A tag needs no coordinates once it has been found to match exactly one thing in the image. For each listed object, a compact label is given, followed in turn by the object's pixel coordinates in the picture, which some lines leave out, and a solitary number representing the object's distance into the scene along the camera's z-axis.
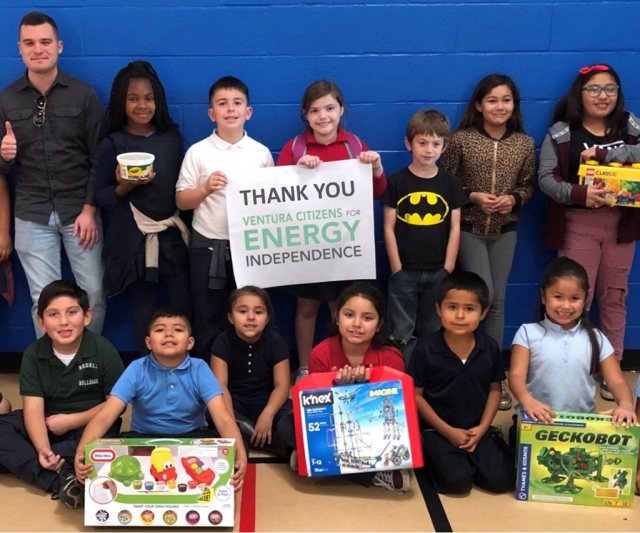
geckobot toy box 2.72
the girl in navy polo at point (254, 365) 3.21
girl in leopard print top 3.61
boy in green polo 2.92
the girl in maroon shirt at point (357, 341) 3.11
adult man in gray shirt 3.57
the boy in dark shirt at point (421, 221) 3.52
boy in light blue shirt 2.89
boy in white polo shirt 3.44
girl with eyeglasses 3.56
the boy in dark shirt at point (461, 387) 2.95
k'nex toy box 2.79
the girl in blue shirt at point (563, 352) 2.97
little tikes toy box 2.57
